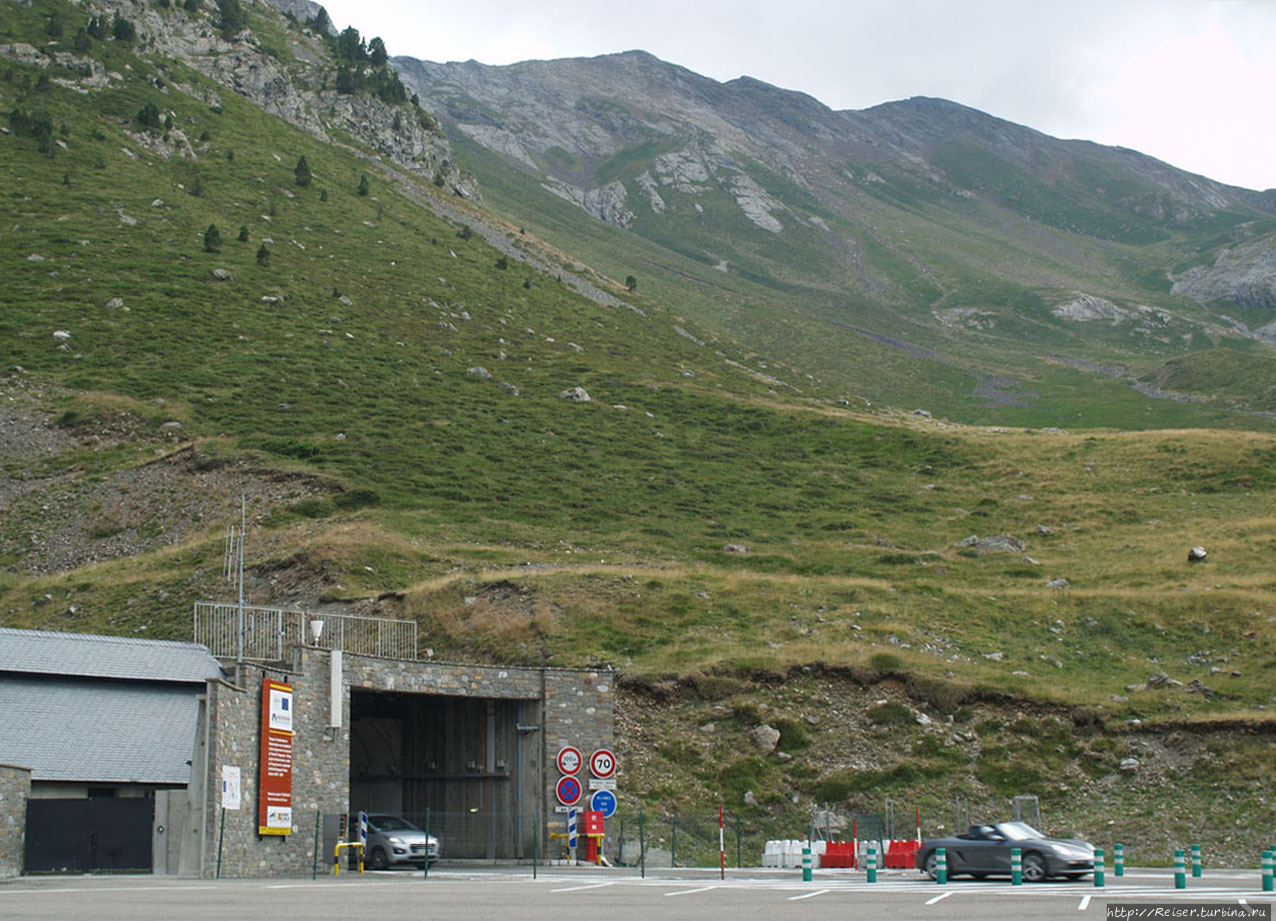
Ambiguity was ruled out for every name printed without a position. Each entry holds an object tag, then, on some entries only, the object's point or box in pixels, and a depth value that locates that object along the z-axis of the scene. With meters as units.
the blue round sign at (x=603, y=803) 34.66
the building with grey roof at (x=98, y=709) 32.53
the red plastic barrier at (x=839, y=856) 33.91
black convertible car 27.36
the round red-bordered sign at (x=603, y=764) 35.06
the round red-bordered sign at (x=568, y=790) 34.19
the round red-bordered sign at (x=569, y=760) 35.16
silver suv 33.28
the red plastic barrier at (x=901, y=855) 33.75
